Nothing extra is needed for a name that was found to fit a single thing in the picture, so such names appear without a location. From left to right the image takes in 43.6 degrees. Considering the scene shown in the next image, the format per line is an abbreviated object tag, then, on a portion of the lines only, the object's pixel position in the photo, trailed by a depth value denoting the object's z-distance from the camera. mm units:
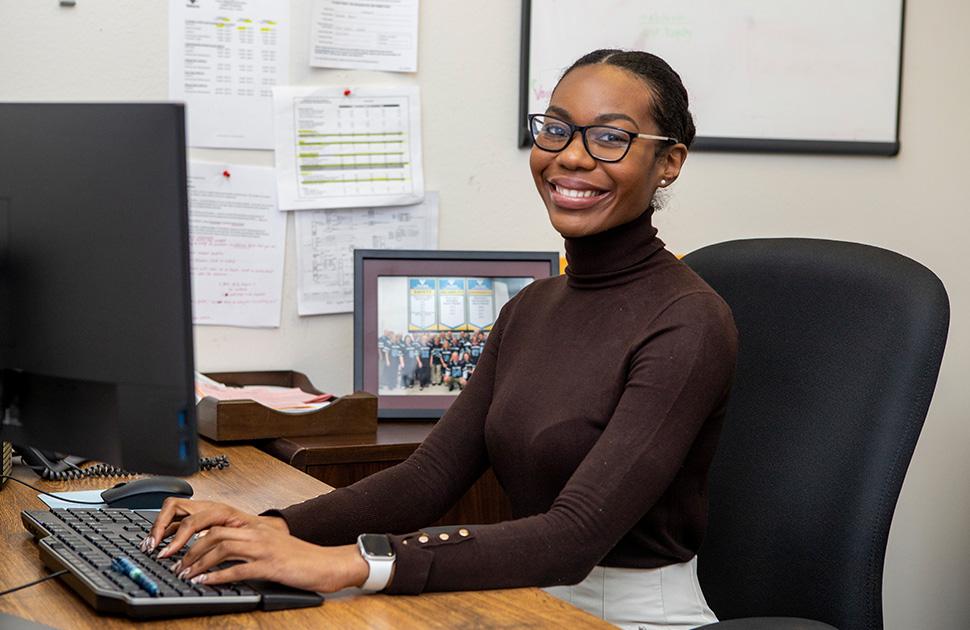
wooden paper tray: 1861
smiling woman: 1137
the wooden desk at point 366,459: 1830
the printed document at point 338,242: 2240
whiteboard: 2381
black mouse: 1383
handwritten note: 2166
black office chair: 1319
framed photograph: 2146
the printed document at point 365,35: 2225
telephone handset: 1589
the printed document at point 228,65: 2131
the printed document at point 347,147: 2213
